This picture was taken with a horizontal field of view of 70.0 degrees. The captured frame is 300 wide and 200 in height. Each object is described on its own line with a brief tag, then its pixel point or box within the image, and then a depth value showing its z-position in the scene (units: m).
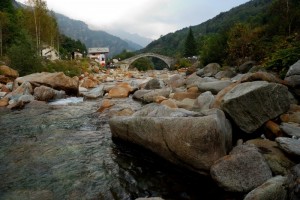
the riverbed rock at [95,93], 15.23
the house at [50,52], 38.77
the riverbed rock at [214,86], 10.71
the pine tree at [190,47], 63.74
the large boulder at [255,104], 5.95
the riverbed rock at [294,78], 7.76
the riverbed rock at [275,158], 4.73
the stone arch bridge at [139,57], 67.44
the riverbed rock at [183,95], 11.35
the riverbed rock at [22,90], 14.11
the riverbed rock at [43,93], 14.23
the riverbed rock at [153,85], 16.62
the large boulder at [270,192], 3.73
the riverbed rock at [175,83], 17.97
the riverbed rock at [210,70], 20.41
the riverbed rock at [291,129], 5.47
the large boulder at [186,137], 5.01
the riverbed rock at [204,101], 8.48
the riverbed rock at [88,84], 20.79
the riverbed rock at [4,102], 12.54
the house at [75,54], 58.32
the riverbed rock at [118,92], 15.17
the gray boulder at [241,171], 4.47
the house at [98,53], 77.49
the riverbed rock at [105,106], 11.23
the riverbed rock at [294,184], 3.72
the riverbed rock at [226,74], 17.47
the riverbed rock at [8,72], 18.86
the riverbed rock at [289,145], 4.82
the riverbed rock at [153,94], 12.81
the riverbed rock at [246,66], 17.29
